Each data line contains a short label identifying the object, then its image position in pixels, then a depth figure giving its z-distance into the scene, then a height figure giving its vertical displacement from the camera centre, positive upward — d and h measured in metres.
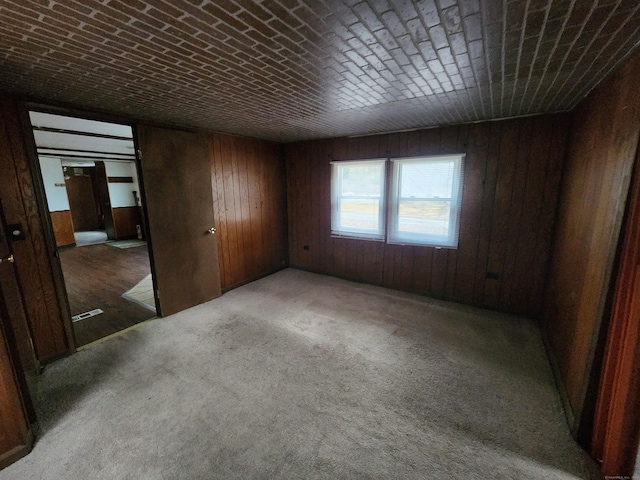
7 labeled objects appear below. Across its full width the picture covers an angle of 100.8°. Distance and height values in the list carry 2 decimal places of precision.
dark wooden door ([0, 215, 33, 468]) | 1.50 -1.20
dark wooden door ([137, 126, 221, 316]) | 3.02 -0.27
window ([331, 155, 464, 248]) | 3.46 -0.15
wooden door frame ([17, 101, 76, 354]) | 2.16 -0.22
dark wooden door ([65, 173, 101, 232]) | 9.11 -0.29
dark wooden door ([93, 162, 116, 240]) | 7.84 -0.11
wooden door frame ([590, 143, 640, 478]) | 1.27 -0.89
